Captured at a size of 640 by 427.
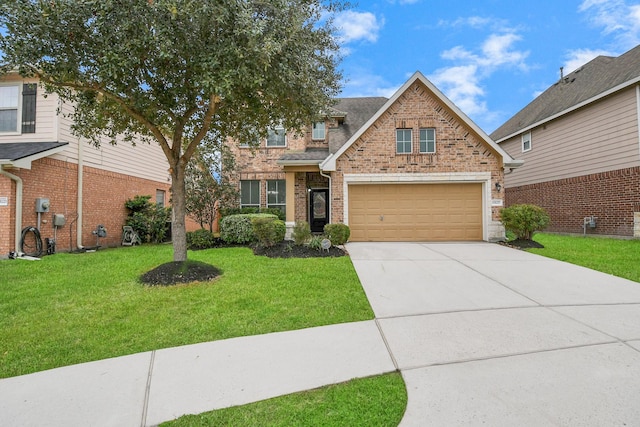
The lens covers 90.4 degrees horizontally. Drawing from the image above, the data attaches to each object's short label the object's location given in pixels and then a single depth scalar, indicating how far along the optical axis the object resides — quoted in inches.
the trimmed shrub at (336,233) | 397.4
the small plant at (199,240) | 441.4
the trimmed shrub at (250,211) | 519.5
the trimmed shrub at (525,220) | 391.5
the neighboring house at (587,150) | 439.2
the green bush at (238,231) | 451.5
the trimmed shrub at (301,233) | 373.7
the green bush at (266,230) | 384.5
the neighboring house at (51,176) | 348.5
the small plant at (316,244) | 367.6
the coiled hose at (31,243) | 356.5
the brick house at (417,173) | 448.5
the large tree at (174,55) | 193.2
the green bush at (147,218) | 524.1
